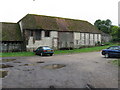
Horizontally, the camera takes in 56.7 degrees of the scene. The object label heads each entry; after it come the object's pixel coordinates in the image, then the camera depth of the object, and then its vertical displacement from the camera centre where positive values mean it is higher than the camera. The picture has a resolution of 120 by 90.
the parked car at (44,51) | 17.84 -1.08
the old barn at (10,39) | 25.91 +1.32
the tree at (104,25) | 71.03 +12.85
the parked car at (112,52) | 13.58 -0.99
